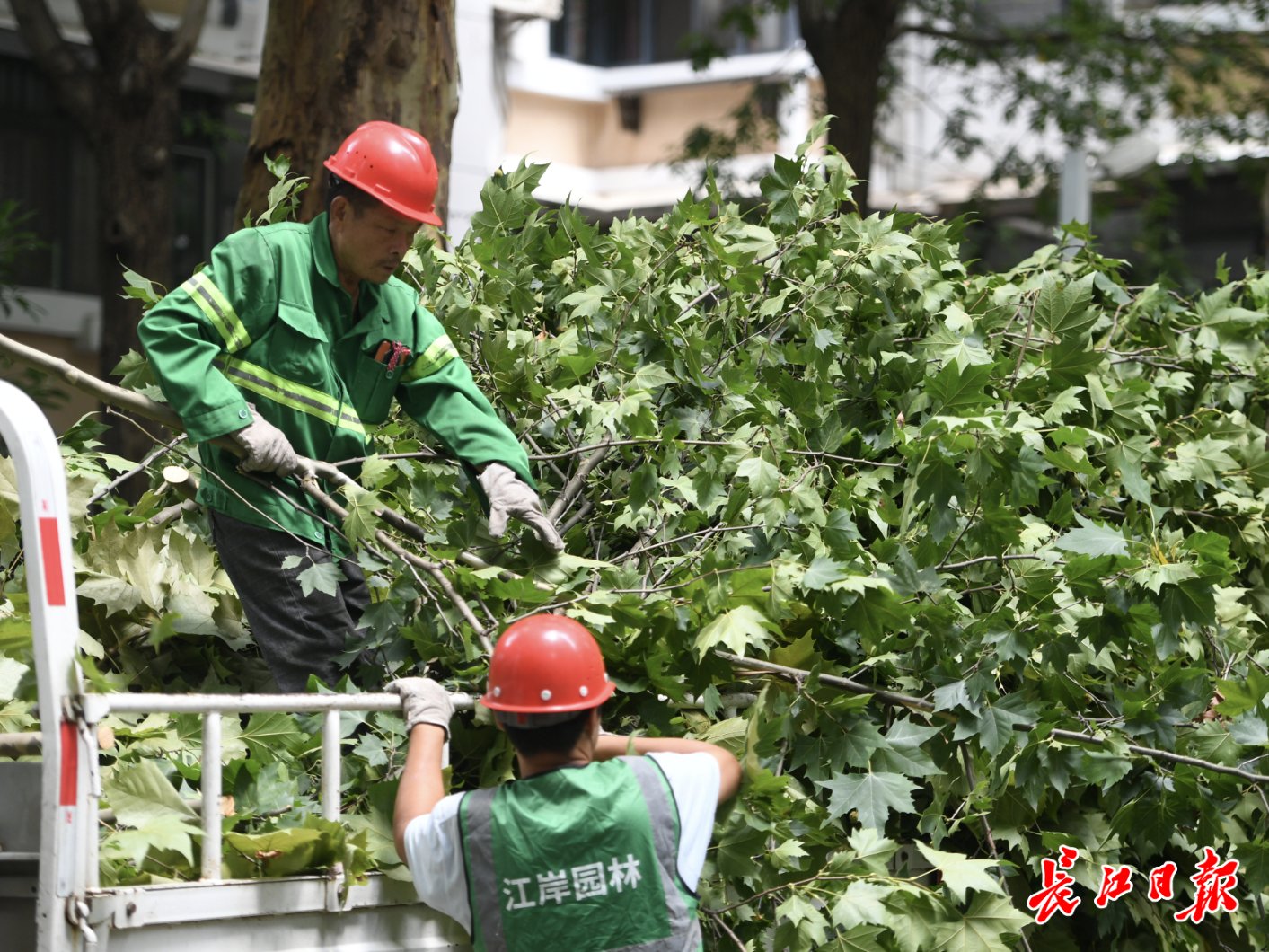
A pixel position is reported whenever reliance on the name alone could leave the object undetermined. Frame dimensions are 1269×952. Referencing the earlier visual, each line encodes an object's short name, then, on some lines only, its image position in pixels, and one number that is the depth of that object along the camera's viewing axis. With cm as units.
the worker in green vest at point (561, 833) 566
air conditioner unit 3297
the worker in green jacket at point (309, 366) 771
